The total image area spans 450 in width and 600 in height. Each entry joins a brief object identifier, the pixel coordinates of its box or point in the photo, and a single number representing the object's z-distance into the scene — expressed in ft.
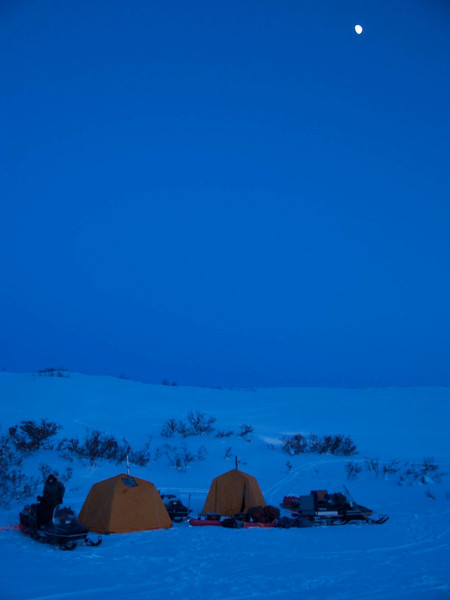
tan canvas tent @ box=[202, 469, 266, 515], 44.65
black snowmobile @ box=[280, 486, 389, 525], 41.55
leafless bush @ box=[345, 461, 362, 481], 60.11
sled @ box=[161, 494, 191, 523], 41.98
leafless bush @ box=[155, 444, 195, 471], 61.36
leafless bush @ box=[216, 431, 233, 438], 73.87
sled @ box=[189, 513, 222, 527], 40.29
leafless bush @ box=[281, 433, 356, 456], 70.28
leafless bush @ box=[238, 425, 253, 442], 73.87
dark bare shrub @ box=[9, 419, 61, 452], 57.93
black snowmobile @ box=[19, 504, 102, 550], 32.35
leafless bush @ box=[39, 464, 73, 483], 52.23
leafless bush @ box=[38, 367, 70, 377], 103.34
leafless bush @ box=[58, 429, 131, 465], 58.93
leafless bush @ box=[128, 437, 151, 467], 60.59
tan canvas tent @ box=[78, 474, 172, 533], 38.22
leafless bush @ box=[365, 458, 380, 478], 61.53
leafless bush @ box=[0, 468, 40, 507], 44.93
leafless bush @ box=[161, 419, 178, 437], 72.68
